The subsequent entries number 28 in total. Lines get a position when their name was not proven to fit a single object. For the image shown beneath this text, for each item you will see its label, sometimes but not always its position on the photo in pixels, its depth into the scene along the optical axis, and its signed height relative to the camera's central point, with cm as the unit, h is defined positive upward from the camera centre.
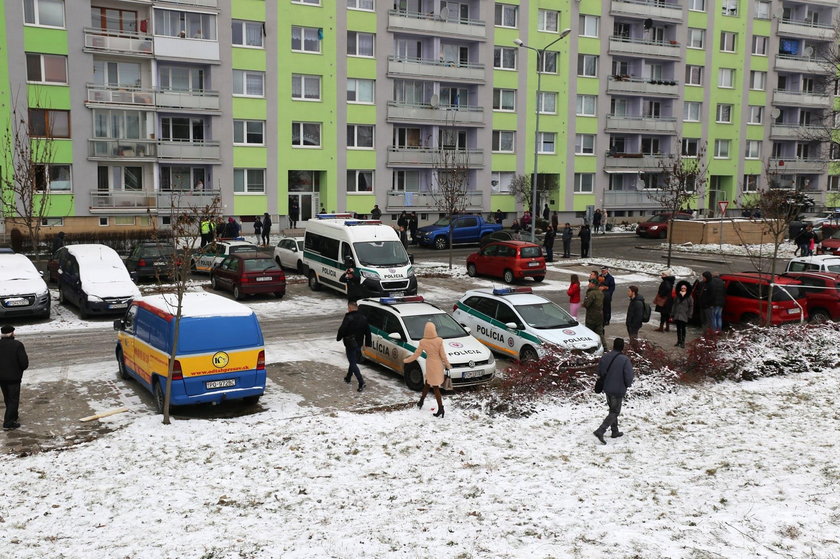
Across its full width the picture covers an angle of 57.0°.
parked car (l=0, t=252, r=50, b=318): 2050 -293
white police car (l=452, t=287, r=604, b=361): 1670 -301
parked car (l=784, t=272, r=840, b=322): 2091 -269
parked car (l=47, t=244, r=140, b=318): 2147 -281
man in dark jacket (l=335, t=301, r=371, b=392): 1490 -289
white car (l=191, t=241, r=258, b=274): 2808 -245
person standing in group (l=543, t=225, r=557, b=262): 3441 -222
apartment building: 3988 +564
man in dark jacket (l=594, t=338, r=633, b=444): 1159 -277
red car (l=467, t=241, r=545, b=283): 2850 -263
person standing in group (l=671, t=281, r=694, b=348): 1900 -285
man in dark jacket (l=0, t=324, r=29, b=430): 1230 -306
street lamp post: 3641 -60
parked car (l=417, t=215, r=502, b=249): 4088 -223
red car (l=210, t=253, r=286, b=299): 2452 -286
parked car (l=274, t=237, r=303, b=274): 2977 -263
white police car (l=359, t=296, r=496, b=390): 1505 -308
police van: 2420 -223
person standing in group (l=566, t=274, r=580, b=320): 1988 -264
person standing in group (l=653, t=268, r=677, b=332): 2036 -284
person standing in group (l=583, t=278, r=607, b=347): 1811 -277
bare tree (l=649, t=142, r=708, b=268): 3180 +78
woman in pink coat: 1297 -283
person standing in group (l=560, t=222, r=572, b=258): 3589 -228
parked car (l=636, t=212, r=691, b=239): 4725 -207
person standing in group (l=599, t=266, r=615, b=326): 1928 -243
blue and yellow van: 1291 -284
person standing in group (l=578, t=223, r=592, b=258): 3578 -207
